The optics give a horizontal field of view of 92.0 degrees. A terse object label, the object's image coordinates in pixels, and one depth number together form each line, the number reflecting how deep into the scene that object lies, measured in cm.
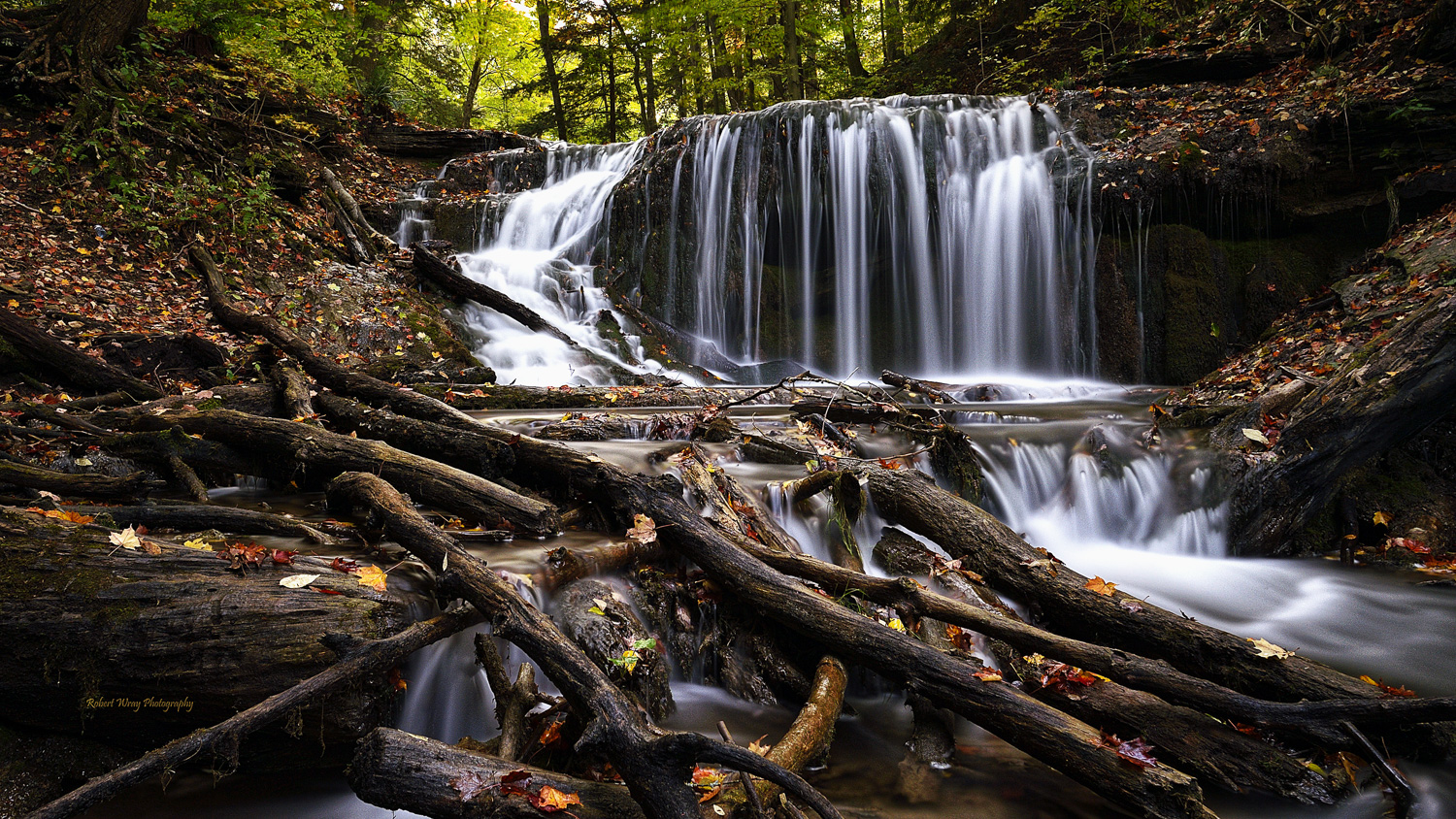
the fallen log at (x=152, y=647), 249
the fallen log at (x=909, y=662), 240
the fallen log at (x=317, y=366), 502
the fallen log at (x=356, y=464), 389
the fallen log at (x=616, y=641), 299
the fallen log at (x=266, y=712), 182
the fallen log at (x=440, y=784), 208
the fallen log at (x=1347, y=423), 489
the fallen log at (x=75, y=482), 353
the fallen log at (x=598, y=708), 192
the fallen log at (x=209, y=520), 329
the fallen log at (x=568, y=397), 770
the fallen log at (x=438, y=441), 444
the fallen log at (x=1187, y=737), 271
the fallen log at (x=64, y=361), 566
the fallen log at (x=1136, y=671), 256
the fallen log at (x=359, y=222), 1190
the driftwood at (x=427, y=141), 1538
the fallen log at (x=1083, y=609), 301
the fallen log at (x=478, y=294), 1091
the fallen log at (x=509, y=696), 245
